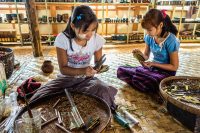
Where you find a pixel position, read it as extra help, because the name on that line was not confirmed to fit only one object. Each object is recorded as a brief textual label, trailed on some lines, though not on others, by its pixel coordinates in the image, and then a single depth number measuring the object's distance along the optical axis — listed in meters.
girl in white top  1.32
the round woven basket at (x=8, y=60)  2.30
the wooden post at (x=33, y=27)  3.22
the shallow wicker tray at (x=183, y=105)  1.21
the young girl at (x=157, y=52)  1.70
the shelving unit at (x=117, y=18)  4.36
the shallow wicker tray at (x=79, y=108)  0.93
